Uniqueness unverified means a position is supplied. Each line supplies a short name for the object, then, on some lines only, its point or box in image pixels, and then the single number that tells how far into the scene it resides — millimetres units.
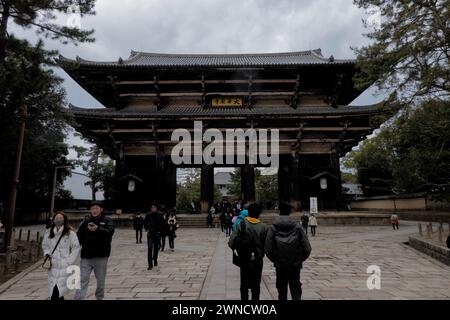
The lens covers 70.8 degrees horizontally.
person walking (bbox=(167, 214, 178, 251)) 10836
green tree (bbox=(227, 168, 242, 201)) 42012
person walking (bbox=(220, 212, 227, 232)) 16109
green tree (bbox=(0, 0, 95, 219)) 7711
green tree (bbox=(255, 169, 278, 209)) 40500
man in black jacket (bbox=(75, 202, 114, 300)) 4641
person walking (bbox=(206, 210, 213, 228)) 18592
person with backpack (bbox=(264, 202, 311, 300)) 4180
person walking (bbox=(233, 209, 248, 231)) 5409
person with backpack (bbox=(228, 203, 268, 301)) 4520
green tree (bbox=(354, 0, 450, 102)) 9961
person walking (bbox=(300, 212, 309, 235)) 15395
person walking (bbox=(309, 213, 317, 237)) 15243
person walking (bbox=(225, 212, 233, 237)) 14242
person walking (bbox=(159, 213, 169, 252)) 10352
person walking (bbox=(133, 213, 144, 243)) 13188
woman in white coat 4328
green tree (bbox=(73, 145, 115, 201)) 31906
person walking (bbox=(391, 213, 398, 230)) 17792
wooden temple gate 20094
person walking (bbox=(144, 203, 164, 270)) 7719
